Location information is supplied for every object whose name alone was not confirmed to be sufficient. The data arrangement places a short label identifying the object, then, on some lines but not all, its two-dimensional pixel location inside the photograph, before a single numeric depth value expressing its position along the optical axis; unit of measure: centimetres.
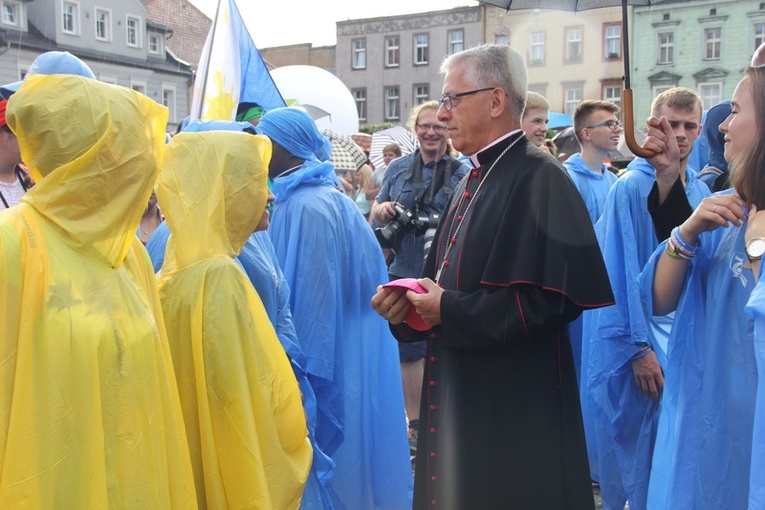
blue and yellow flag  603
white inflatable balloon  1438
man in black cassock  243
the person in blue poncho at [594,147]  527
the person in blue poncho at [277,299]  321
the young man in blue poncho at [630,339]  384
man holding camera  550
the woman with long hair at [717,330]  227
